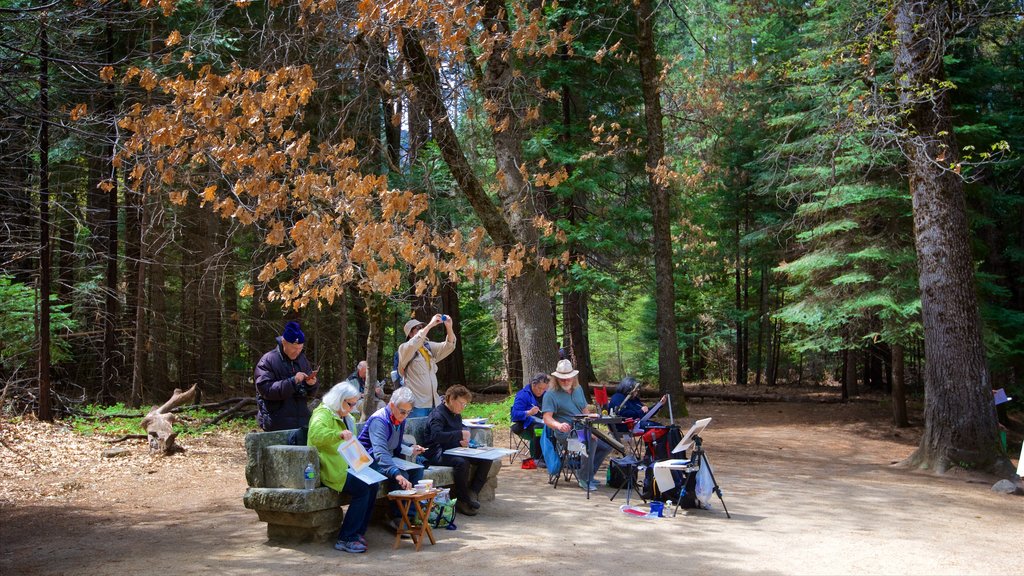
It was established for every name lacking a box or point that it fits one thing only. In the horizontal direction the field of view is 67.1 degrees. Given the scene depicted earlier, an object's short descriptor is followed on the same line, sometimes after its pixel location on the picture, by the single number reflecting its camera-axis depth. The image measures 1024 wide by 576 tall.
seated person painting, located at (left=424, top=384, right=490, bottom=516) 7.07
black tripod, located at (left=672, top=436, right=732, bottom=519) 7.31
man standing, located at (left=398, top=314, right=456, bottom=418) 8.14
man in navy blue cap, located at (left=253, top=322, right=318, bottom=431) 6.48
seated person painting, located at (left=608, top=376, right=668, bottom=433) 9.36
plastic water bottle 5.77
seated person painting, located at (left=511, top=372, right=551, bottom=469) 9.21
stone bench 5.74
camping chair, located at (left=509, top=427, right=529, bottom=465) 10.48
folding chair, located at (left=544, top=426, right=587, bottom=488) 8.42
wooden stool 5.92
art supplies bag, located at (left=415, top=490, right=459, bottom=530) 6.60
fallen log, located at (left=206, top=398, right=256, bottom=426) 13.40
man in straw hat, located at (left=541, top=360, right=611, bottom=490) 8.45
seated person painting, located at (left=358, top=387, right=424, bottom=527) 6.23
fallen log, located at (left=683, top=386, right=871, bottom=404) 20.60
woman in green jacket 5.79
